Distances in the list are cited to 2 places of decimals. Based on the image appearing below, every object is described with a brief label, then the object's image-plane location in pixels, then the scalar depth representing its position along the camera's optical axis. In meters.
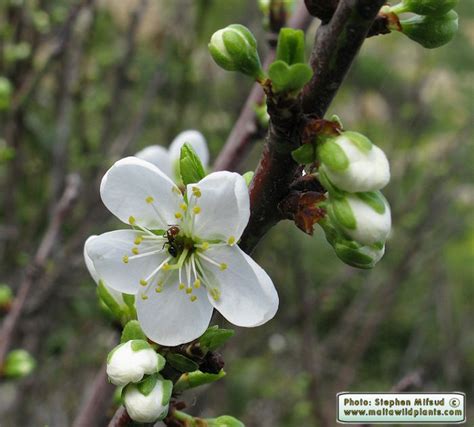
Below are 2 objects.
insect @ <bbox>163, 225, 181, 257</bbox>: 0.18
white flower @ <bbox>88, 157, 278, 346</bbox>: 0.17
